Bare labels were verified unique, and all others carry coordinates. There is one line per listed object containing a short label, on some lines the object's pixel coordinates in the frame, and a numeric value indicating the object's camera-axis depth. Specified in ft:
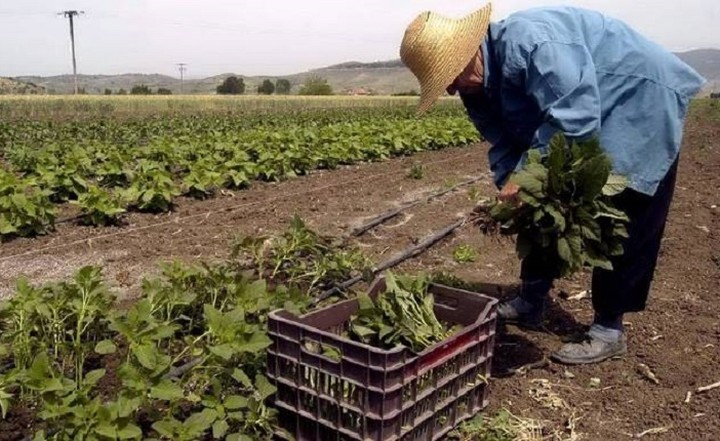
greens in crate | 8.91
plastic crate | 7.56
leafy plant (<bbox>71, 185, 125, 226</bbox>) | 21.17
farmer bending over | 9.43
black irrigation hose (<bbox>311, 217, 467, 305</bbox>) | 13.87
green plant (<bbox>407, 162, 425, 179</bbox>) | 31.94
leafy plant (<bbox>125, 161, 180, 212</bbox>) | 23.16
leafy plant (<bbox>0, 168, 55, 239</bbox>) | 19.61
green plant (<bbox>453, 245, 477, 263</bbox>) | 17.74
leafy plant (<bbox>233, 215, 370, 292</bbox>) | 14.05
